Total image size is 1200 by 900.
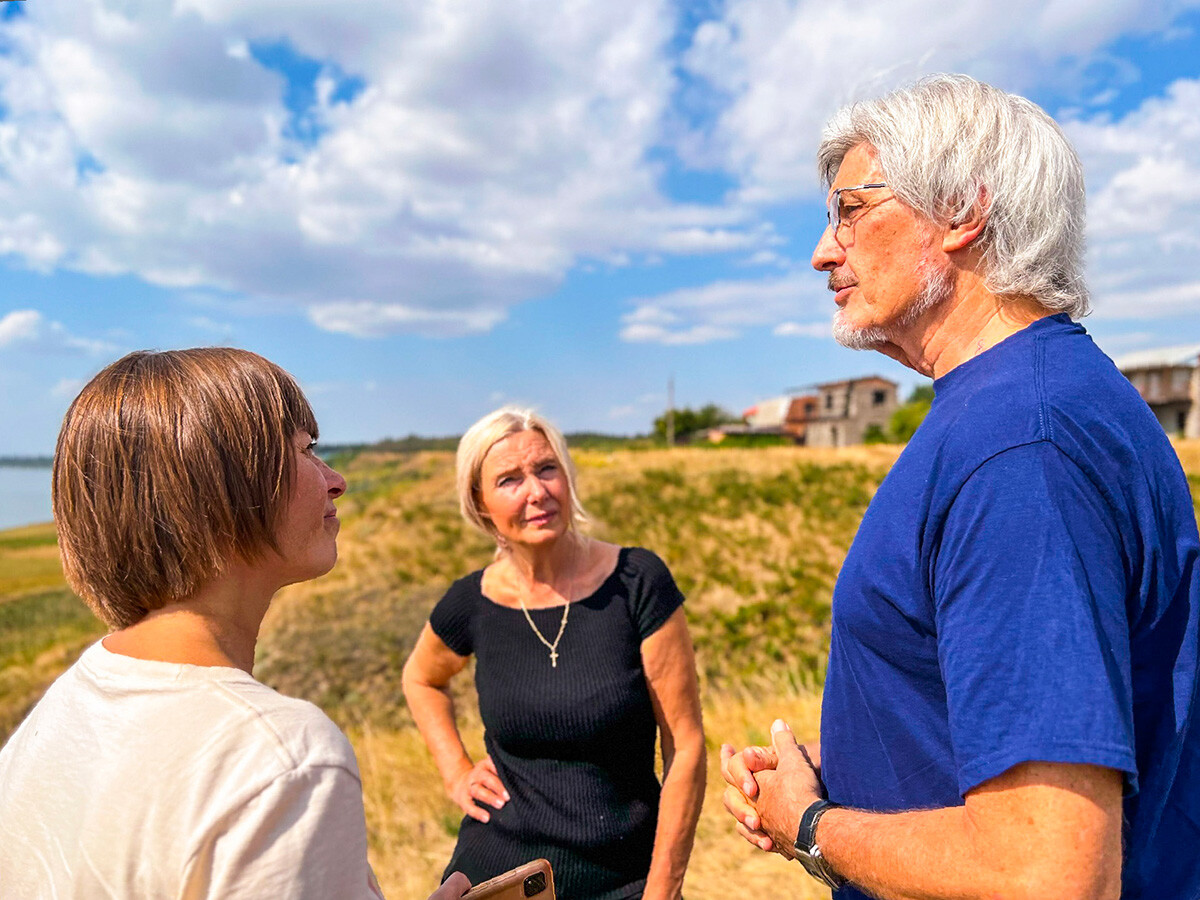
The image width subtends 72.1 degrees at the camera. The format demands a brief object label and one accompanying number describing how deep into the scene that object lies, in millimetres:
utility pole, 63588
